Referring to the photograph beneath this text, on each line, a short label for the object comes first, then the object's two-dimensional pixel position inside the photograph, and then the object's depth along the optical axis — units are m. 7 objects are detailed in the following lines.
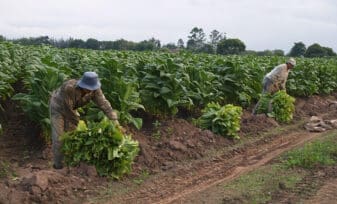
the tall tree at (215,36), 54.41
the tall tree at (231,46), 43.57
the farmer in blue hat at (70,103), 6.38
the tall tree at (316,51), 53.09
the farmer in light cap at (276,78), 12.75
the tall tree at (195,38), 51.25
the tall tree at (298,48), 54.15
